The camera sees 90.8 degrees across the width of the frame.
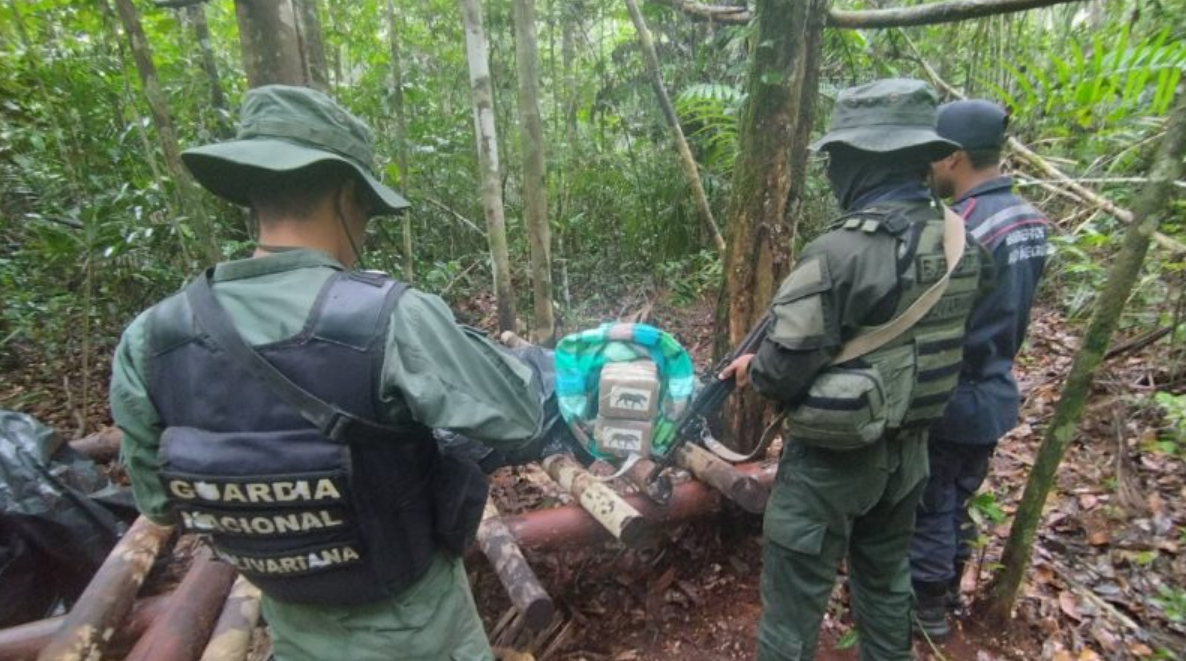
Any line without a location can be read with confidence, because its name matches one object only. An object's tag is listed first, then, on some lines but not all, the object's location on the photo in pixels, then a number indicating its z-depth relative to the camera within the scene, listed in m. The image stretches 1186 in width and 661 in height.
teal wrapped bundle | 3.18
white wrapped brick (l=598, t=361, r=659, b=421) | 2.93
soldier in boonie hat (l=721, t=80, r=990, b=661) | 2.07
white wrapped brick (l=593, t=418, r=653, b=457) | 3.00
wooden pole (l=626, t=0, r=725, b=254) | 5.04
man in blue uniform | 2.62
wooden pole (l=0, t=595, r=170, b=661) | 2.18
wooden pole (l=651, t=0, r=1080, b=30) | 2.86
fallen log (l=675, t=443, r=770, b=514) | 2.88
